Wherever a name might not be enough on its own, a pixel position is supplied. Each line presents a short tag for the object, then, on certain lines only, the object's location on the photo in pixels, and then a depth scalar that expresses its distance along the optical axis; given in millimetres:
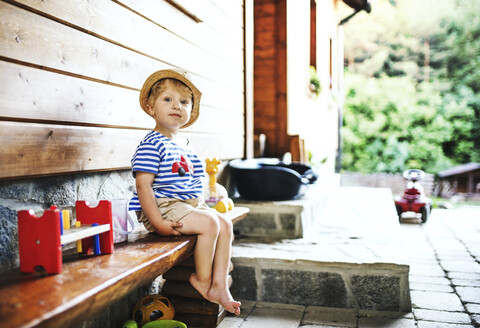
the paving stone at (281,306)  2849
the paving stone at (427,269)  3506
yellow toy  3002
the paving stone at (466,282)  3221
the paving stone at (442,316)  2584
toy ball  2324
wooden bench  1101
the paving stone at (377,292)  2750
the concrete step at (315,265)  2777
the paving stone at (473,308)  2713
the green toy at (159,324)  2248
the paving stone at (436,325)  2496
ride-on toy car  6066
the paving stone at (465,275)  3387
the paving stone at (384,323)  2541
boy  2018
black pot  3986
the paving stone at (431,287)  3121
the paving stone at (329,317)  2604
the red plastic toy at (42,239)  1399
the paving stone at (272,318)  2588
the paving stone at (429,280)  3296
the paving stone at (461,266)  3607
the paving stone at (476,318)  2539
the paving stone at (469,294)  2904
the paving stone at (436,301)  2793
